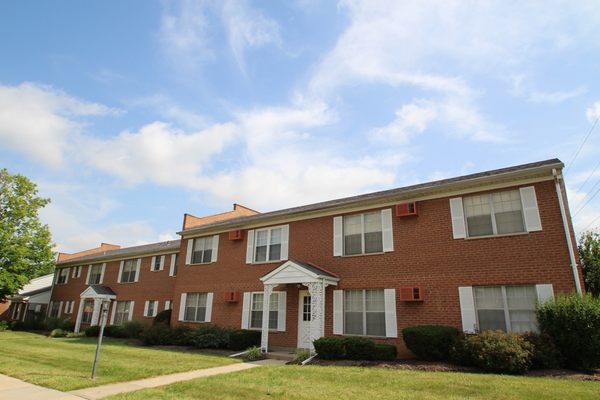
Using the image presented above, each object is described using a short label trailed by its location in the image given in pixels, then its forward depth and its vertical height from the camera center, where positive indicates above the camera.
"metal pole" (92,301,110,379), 9.66 -0.03
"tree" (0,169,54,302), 29.84 +5.97
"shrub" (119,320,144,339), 22.95 -0.50
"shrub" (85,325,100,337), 25.84 -0.76
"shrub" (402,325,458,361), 11.82 -0.41
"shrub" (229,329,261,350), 16.58 -0.67
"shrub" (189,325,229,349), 17.16 -0.67
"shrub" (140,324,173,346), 19.28 -0.73
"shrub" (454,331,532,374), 9.83 -0.59
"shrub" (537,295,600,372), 9.88 +0.03
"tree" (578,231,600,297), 19.41 +3.42
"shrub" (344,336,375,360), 12.98 -0.75
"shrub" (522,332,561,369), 10.16 -0.59
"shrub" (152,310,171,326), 22.61 +0.15
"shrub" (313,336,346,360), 13.18 -0.75
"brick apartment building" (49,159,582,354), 12.09 +2.30
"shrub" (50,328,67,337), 26.60 -0.95
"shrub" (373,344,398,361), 12.85 -0.85
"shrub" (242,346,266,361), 14.63 -1.16
